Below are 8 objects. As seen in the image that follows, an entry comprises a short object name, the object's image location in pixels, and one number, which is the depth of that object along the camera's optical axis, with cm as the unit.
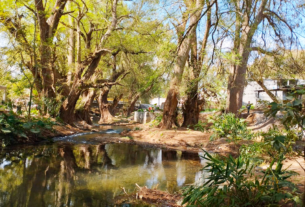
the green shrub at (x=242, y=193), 291
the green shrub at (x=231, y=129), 912
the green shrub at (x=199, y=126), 1224
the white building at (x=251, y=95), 2451
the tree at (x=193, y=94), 1166
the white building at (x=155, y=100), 4734
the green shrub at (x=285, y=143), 666
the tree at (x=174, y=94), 1104
